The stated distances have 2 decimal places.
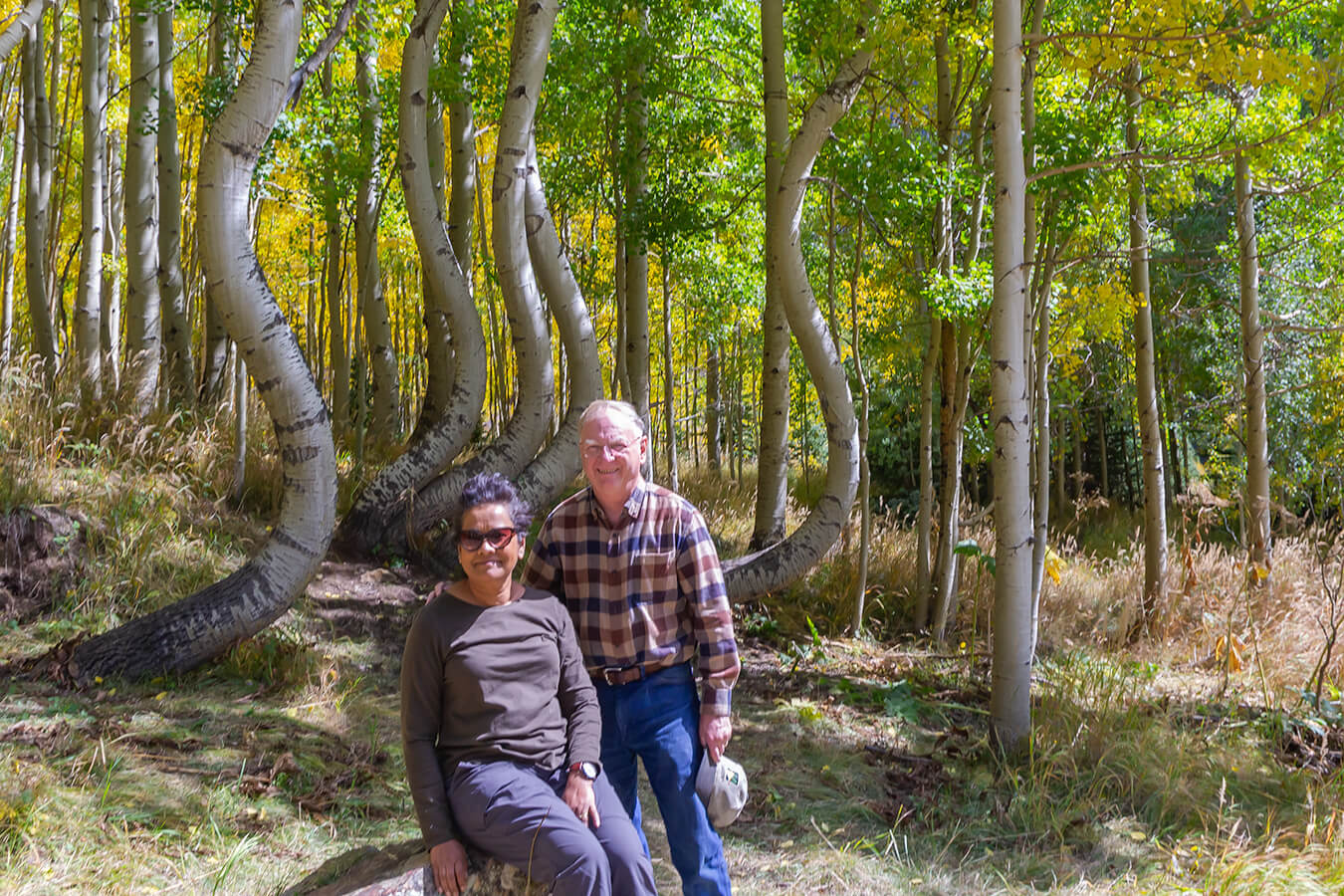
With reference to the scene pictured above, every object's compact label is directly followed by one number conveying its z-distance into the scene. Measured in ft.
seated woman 8.36
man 9.43
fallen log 8.38
